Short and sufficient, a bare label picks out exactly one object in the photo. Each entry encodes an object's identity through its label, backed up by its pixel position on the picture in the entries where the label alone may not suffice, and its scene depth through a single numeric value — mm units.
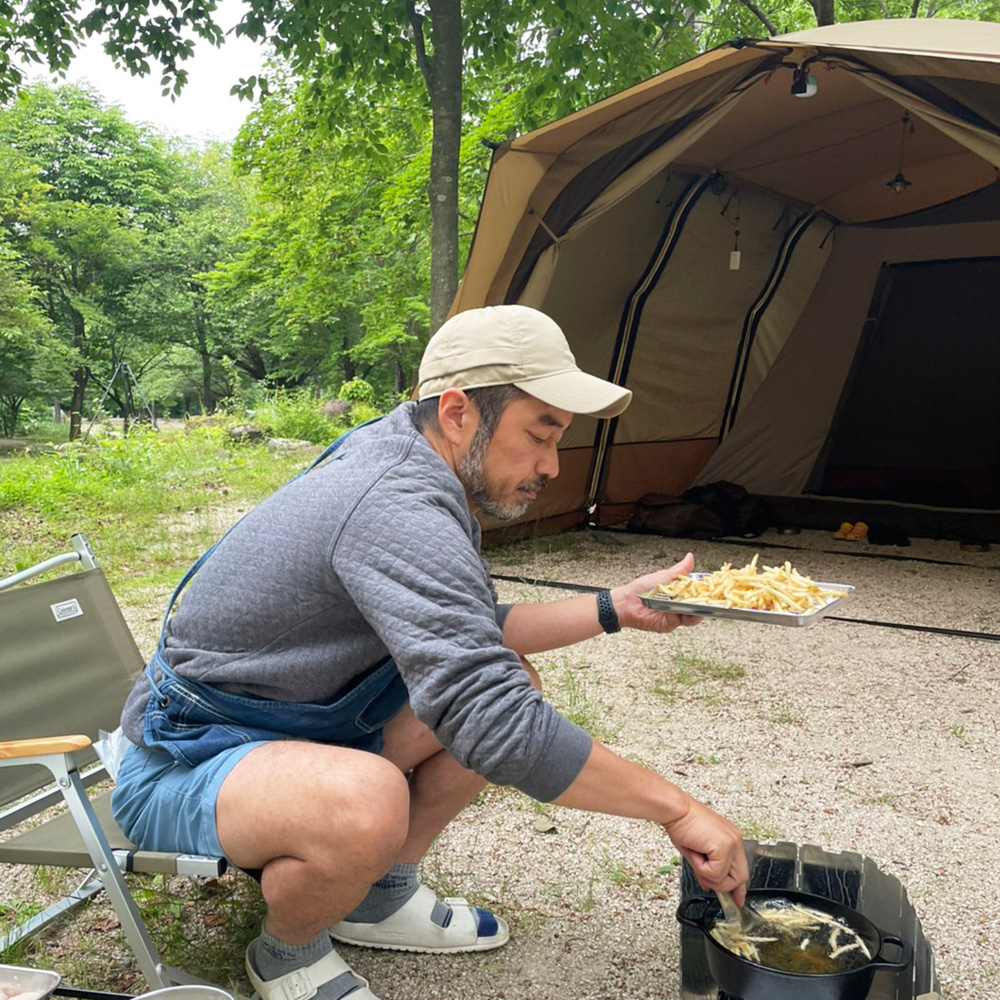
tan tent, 5117
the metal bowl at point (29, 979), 1384
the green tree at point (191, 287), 25500
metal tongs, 1635
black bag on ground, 6405
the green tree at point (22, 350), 18328
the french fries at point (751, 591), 2139
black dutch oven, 1481
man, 1511
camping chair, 1646
